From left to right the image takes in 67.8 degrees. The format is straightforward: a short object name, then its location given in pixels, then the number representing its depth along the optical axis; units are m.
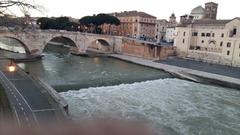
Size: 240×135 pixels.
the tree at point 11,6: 3.44
